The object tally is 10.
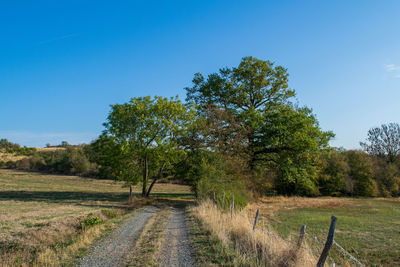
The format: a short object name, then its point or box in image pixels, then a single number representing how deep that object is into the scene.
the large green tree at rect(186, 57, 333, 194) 26.27
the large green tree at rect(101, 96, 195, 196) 25.08
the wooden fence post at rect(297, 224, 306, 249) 6.56
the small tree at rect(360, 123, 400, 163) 55.62
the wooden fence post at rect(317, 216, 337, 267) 5.22
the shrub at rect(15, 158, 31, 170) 80.19
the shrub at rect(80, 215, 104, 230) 12.56
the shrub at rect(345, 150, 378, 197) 42.38
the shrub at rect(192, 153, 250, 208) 19.09
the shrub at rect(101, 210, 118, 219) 16.34
